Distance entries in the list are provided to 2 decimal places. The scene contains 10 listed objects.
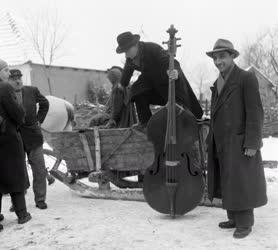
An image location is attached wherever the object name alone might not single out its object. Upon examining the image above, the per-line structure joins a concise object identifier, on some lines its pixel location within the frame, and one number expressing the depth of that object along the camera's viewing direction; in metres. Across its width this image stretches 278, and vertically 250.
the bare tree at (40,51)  27.05
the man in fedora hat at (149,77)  5.82
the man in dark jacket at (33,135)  6.16
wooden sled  6.27
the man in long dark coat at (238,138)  4.38
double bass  5.06
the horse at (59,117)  9.52
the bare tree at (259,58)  49.67
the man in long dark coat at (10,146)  5.25
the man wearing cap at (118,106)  6.90
